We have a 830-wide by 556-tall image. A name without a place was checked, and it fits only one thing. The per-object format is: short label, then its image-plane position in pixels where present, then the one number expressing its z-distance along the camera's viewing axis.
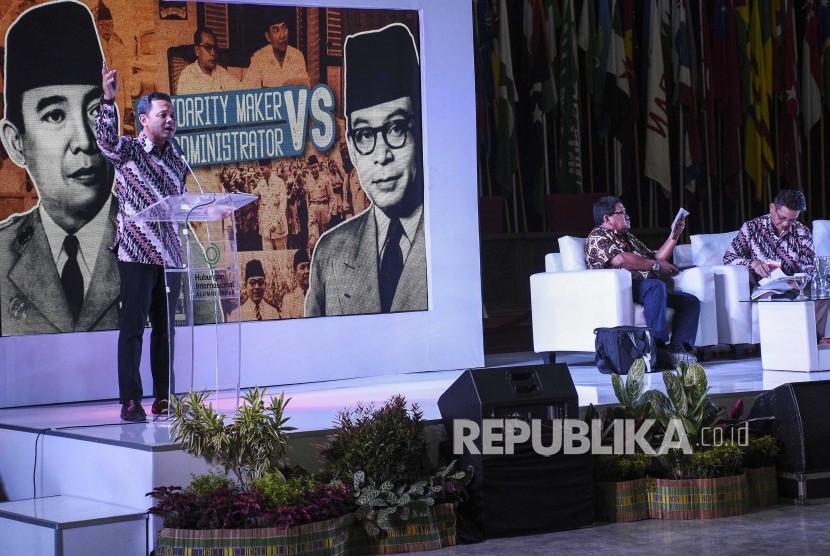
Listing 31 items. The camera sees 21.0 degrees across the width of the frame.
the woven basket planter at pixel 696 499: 7.99
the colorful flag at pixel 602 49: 17.38
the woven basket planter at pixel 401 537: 7.24
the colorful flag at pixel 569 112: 17.10
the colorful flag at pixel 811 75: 18.97
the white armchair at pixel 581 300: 12.38
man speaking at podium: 8.36
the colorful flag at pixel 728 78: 18.18
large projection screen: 11.85
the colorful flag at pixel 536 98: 16.87
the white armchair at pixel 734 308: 13.23
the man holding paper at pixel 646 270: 12.47
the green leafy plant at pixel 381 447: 7.39
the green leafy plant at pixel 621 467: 8.14
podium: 8.11
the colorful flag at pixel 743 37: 18.25
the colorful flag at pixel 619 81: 17.41
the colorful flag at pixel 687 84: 17.73
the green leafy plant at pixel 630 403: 8.34
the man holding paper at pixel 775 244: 13.42
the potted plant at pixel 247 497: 6.76
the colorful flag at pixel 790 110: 18.51
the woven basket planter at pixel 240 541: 6.72
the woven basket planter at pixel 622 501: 8.01
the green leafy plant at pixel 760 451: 8.43
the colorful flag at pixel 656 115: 17.64
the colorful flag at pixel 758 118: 18.40
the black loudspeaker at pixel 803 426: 8.25
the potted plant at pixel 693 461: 8.01
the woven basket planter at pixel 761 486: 8.30
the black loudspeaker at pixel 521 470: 7.64
